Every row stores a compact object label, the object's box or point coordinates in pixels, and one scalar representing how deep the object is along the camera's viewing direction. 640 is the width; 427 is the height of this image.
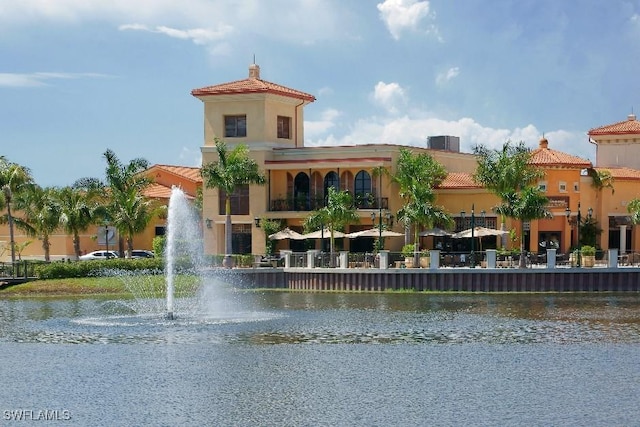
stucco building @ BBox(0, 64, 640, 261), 72.25
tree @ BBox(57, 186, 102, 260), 71.19
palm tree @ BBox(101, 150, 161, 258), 70.75
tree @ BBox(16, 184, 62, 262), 71.50
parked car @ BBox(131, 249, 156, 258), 78.94
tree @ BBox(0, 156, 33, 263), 69.94
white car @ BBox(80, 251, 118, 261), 78.54
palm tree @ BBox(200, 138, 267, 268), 70.25
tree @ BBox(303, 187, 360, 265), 68.69
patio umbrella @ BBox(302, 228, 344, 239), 69.19
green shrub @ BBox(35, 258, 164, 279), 66.44
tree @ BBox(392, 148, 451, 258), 67.44
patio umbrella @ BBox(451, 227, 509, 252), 66.88
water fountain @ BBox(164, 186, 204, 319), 55.16
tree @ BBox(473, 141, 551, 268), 64.38
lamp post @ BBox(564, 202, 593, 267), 70.16
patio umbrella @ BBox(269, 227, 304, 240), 70.81
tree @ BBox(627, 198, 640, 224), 71.38
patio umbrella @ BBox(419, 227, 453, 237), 68.38
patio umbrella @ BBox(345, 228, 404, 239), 68.25
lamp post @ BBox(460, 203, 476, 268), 62.59
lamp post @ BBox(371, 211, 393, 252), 70.62
